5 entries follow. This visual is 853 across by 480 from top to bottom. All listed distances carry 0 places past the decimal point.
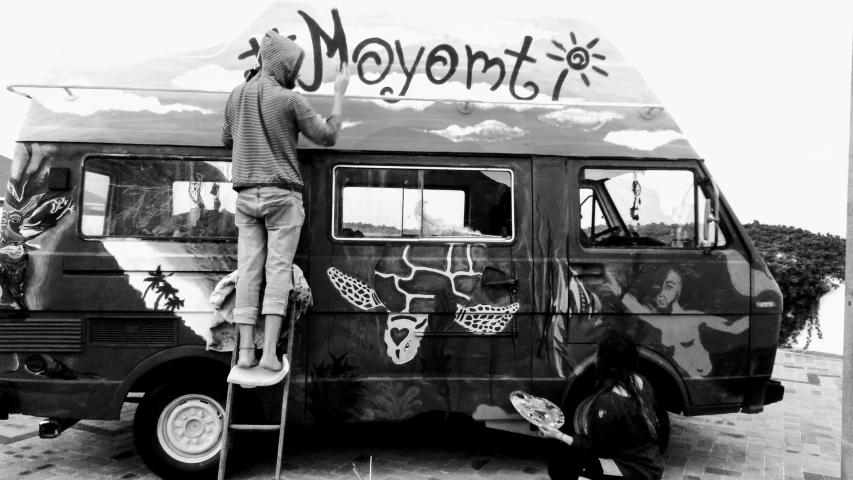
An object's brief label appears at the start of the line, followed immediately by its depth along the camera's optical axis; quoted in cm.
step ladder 387
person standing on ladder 398
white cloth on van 407
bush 991
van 434
